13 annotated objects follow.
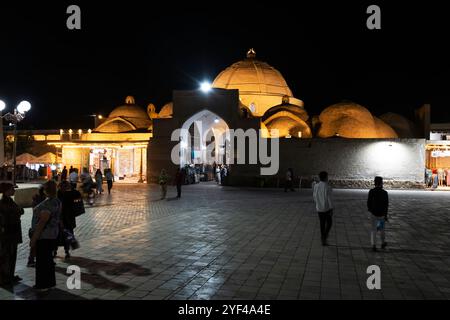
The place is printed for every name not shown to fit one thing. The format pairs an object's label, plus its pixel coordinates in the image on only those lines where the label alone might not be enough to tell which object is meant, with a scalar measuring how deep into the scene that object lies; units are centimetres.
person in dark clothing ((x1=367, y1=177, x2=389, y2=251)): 800
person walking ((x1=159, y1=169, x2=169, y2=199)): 1870
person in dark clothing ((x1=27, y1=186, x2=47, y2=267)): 737
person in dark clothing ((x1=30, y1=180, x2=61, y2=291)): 538
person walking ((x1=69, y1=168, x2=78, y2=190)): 1622
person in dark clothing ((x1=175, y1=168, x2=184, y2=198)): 1883
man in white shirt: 849
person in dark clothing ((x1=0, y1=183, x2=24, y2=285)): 555
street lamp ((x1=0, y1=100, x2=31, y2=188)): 1452
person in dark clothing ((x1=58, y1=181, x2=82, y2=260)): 730
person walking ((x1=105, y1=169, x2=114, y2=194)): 2067
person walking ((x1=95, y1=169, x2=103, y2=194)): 1977
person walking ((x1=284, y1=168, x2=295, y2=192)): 2356
